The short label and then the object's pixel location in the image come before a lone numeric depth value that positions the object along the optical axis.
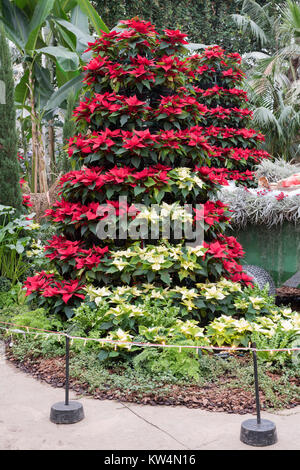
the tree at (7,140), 6.25
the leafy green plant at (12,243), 5.54
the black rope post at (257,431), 2.39
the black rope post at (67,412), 2.71
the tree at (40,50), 7.98
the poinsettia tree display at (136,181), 4.05
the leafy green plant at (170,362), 3.27
